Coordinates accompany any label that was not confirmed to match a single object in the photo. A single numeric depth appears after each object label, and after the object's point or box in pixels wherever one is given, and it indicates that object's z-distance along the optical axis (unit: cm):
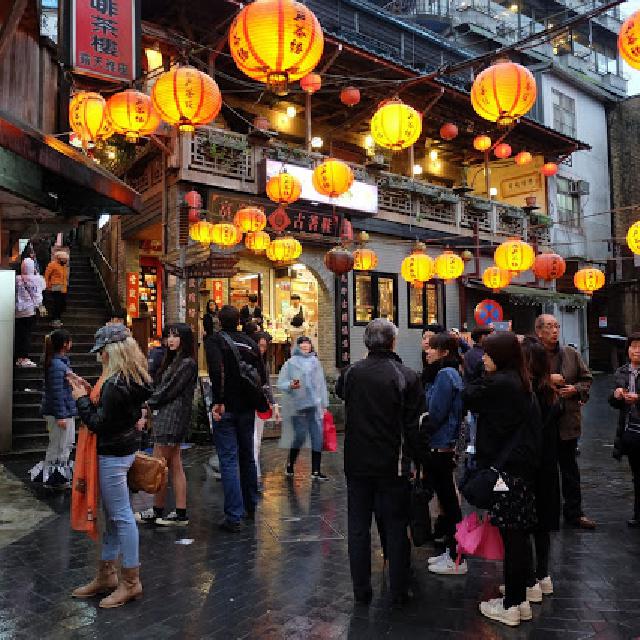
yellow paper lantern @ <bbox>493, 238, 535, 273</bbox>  1518
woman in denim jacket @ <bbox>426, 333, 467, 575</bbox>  507
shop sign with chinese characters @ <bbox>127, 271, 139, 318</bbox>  1723
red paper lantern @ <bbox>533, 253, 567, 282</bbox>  1605
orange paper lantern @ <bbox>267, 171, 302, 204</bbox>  1340
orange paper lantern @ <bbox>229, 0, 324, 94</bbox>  662
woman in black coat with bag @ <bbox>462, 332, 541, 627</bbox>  398
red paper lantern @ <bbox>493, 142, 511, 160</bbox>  2056
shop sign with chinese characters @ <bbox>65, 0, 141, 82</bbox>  759
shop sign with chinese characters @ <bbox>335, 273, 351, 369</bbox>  1806
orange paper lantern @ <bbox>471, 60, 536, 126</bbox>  843
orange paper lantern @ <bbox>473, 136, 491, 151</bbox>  2033
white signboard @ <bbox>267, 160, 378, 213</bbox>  1571
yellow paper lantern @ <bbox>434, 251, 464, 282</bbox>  1669
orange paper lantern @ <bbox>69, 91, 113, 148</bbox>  920
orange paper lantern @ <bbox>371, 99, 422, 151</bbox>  1031
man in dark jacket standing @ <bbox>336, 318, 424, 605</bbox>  428
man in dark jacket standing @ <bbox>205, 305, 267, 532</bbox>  622
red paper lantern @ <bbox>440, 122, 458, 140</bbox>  1947
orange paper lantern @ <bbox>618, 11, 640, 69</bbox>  694
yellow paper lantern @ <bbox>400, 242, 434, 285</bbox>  1581
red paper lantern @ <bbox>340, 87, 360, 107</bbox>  1559
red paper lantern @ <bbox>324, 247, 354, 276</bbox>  1427
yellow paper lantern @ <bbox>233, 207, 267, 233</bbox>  1388
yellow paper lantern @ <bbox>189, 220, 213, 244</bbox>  1381
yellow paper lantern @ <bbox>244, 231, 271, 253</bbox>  1447
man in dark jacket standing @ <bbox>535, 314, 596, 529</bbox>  624
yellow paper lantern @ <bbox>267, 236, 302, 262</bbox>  1449
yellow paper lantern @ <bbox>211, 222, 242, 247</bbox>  1384
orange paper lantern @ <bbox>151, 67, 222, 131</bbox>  836
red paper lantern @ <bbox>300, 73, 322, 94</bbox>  1386
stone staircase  1055
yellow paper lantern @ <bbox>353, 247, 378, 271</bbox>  1634
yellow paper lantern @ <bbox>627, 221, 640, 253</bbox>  1387
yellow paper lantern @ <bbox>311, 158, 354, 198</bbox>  1258
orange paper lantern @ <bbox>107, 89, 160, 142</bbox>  984
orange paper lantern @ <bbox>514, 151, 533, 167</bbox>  2147
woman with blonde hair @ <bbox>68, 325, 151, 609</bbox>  425
